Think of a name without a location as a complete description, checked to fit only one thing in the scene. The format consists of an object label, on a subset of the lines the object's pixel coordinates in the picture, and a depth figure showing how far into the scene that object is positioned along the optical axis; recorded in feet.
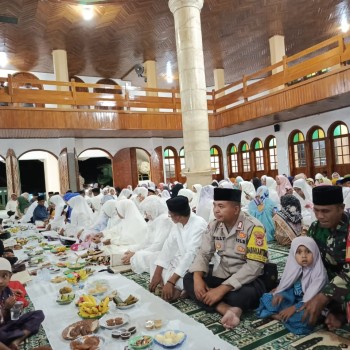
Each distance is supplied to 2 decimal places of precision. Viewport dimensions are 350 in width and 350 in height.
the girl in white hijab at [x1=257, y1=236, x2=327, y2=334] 7.00
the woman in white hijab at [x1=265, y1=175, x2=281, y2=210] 17.45
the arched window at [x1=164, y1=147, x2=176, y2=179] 42.83
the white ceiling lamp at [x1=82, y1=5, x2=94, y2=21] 28.35
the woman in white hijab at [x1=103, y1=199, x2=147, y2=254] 14.53
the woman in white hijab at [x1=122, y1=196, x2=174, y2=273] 11.46
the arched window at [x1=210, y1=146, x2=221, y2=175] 46.11
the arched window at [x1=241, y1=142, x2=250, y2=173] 42.37
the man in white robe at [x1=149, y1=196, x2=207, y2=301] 9.11
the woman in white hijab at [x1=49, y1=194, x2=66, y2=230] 21.89
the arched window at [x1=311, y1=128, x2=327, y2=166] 33.40
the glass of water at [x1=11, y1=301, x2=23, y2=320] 7.16
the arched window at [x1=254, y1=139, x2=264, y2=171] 40.57
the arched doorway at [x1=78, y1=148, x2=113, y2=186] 53.01
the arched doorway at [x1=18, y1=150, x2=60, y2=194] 47.34
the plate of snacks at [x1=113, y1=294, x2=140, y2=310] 8.57
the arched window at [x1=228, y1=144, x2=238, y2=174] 44.24
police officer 7.73
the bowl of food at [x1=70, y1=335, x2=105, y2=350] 6.52
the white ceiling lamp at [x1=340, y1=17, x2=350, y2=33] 34.96
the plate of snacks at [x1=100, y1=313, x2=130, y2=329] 7.47
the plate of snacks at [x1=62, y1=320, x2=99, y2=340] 7.23
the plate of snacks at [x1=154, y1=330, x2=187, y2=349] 6.53
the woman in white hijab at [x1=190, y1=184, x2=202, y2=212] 20.73
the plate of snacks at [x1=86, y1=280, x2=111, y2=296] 9.82
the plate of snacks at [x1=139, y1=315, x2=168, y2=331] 7.38
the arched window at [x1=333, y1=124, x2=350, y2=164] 31.40
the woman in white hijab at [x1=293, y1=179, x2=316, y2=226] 16.02
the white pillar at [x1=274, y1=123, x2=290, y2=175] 36.65
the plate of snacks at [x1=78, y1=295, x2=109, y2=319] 8.14
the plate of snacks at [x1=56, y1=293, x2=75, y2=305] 9.24
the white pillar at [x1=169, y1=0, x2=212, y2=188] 24.57
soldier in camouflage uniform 6.49
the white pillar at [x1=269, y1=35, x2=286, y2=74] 36.35
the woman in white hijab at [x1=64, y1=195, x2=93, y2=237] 19.42
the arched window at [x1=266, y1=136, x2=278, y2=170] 39.14
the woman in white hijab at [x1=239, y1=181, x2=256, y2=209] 20.24
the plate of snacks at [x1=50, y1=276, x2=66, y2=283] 11.23
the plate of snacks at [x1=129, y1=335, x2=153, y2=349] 6.47
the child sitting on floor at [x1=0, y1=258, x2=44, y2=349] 6.59
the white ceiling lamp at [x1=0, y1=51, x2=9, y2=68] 35.73
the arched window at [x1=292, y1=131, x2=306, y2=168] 35.58
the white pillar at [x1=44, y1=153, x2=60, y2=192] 47.09
